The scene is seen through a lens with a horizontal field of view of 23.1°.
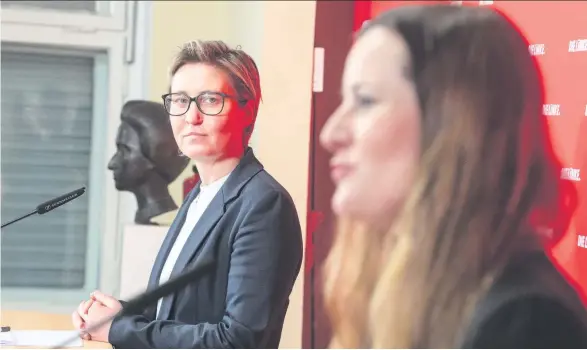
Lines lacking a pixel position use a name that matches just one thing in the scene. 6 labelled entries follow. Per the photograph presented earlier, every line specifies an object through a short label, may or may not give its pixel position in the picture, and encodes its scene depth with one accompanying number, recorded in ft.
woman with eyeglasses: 7.80
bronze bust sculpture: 10.87
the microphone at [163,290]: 7.66
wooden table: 9.13
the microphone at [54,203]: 8.43
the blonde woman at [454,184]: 7.30
